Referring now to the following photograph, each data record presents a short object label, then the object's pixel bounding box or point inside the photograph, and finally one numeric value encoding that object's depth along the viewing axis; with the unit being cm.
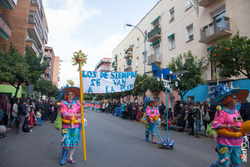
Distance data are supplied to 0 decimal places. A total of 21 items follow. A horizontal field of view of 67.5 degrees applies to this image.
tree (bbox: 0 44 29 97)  1190
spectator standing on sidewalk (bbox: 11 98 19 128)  1052
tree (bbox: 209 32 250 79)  858
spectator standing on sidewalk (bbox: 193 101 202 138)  958
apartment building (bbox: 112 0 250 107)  1439
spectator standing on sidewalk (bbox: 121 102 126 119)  2022
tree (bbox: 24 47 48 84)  1652
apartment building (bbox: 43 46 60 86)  5338
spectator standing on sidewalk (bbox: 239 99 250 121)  741
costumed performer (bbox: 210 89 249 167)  356
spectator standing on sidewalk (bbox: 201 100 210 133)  985
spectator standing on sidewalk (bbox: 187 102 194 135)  1032
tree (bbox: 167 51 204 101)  1284
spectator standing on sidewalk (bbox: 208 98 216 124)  945
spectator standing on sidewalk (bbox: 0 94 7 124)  991
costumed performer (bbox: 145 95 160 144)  741
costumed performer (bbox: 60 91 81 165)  480
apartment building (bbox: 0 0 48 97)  2291
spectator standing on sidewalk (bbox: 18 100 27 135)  936
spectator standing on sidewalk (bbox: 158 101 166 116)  1529
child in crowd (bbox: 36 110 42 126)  1323
